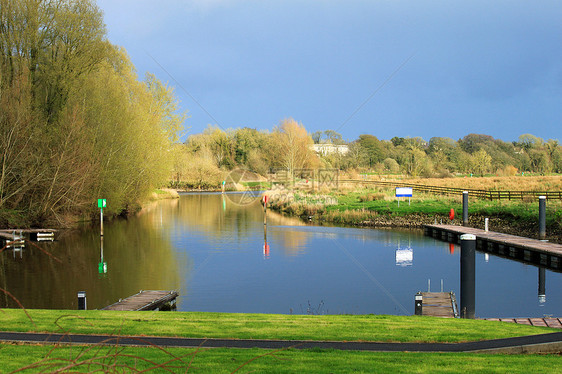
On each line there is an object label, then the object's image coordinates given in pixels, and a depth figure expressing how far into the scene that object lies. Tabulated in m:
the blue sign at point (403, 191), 39.68
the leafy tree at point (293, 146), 74.19
